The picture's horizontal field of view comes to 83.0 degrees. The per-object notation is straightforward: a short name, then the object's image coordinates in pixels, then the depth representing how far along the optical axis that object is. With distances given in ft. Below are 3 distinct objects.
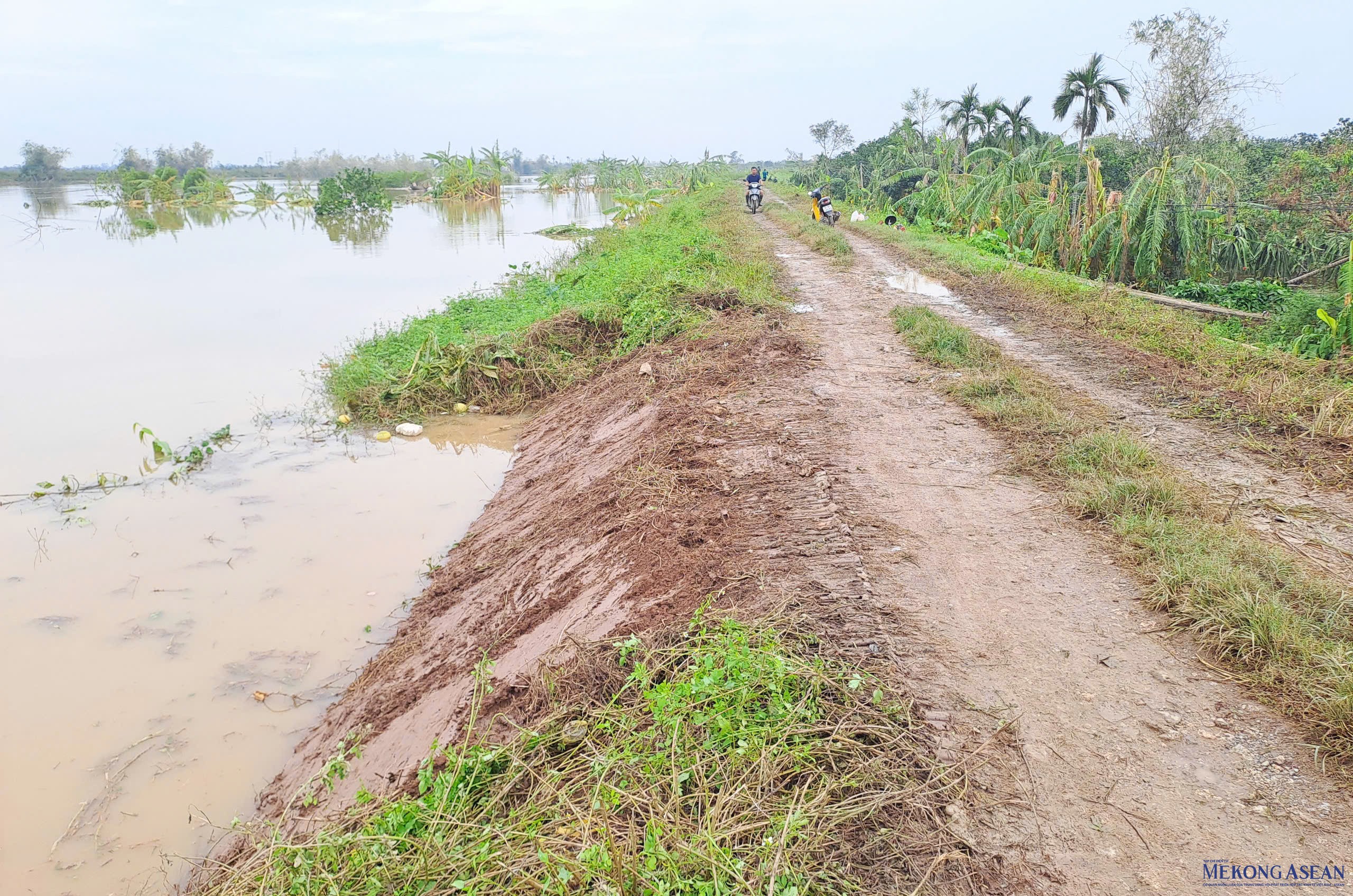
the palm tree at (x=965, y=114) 90.84
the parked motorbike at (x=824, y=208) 64.03
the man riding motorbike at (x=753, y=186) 79.10
